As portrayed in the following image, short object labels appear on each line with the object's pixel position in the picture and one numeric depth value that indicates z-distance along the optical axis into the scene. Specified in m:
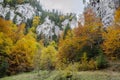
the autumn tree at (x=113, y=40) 22.11
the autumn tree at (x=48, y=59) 25.03
